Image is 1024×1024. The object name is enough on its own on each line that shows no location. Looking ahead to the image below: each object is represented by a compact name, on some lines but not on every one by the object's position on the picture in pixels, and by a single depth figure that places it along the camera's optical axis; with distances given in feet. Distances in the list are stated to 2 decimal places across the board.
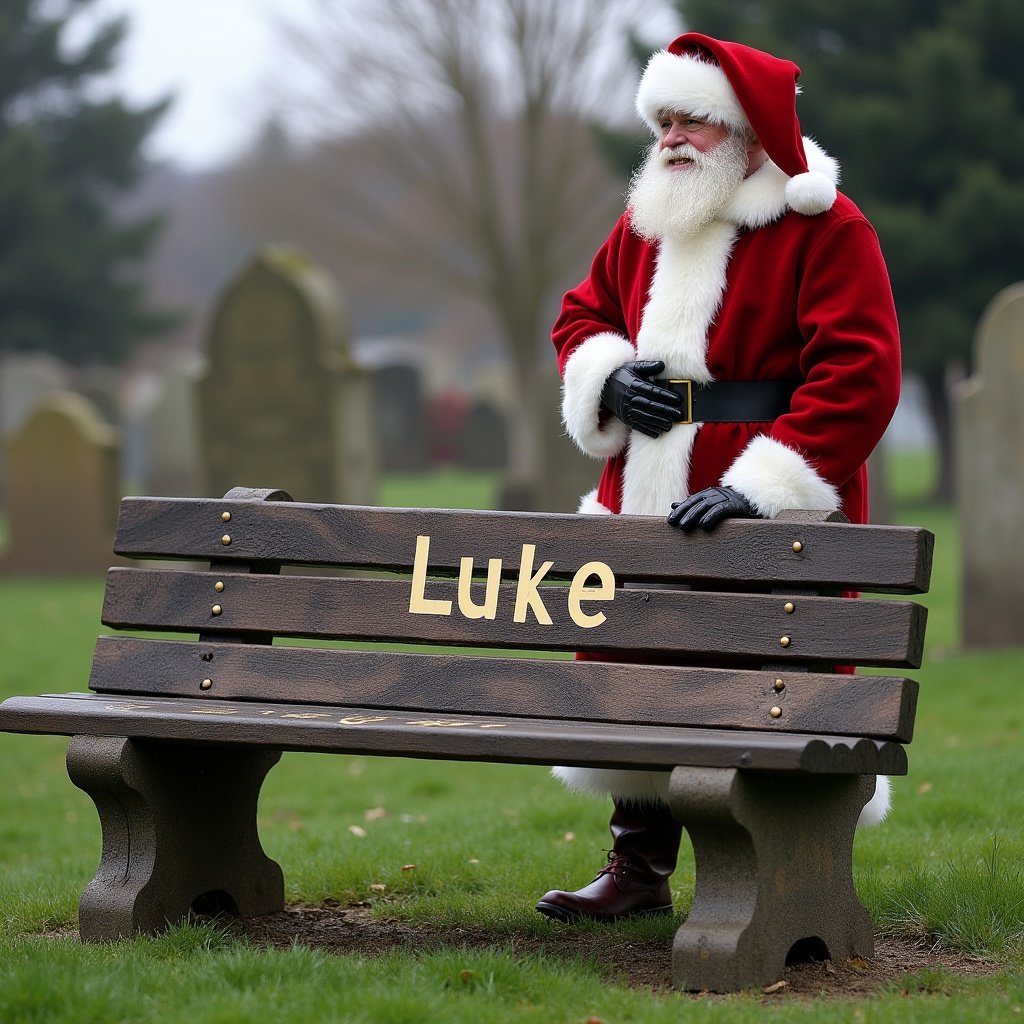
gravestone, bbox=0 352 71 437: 88.74
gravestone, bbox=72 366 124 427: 91.23
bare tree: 81.41
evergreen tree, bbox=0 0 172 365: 100.68
